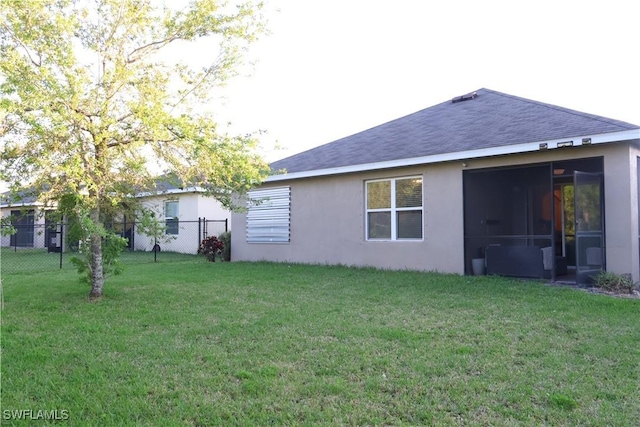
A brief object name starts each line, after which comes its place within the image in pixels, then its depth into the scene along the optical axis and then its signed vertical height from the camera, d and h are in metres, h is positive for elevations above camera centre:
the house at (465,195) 8.43 +0.72
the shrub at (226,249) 15.27 -0.61
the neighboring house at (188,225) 19.50 +0.16
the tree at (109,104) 6.33 +1.64
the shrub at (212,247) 15.10 -0.55
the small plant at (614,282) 7.93 -0.87
